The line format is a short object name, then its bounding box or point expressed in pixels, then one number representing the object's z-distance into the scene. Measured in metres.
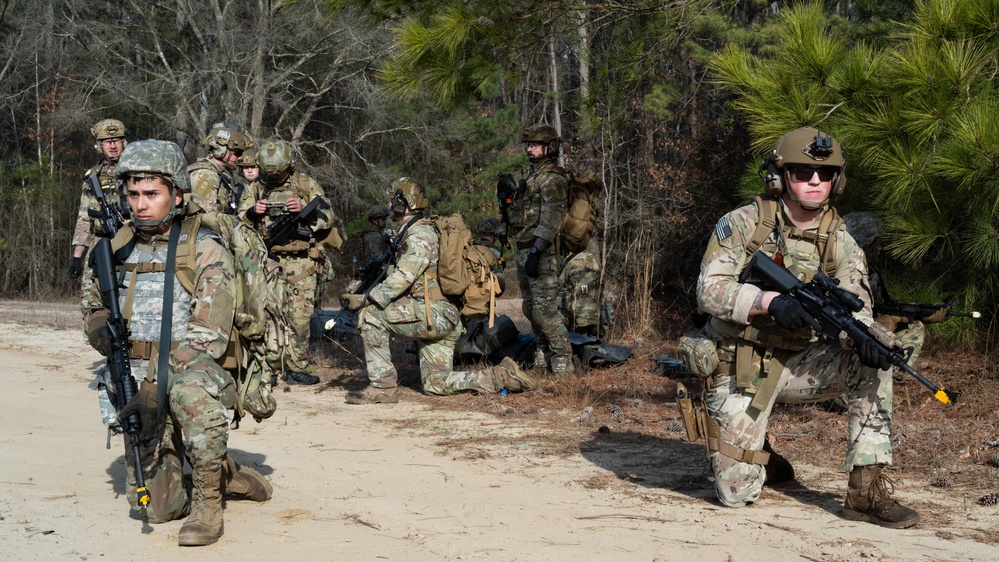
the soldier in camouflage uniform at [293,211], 9.41
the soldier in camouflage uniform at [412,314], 8.59
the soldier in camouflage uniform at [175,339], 4.56
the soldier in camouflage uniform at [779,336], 4.98
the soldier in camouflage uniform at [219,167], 8.82
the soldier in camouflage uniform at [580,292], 10.38
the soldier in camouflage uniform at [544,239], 9.48
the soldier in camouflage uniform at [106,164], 8.45
